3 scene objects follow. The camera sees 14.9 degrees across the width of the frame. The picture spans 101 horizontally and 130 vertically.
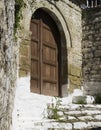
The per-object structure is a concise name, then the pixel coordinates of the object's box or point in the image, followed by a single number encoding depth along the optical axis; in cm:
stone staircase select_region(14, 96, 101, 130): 800
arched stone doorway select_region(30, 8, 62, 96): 1073
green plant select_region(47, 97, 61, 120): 873
